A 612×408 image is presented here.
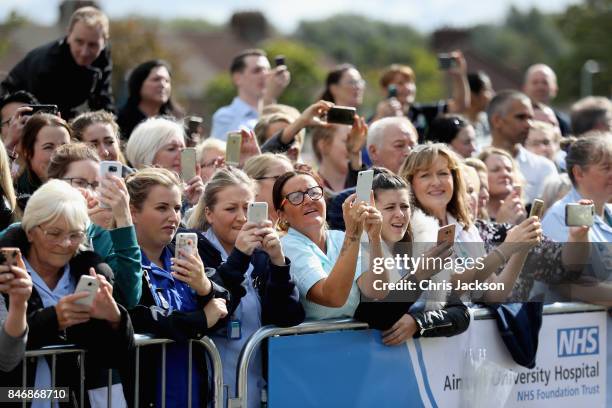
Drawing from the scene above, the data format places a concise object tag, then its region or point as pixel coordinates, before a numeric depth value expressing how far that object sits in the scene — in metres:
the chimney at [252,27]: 81.50
